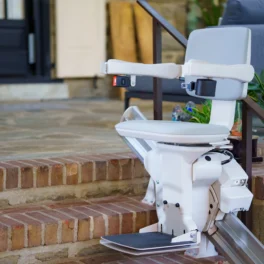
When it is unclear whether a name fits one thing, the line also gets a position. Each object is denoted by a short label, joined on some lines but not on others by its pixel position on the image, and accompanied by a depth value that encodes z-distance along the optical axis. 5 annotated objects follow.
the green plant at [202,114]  5.59
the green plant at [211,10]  12.47
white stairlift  4.13
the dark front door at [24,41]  11.16
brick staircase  4.46
